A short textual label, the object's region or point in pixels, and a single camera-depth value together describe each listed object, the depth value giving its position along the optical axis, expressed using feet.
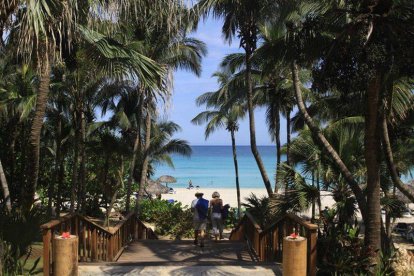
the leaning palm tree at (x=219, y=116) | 108.37
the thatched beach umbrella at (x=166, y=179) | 159.98
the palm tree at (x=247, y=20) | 47.88
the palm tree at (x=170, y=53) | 67.87
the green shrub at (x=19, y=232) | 26.00
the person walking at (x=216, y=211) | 46.19
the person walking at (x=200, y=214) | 39.45
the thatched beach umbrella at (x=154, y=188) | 121.60
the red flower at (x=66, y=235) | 23.43
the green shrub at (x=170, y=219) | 74.02
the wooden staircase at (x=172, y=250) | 25.94
